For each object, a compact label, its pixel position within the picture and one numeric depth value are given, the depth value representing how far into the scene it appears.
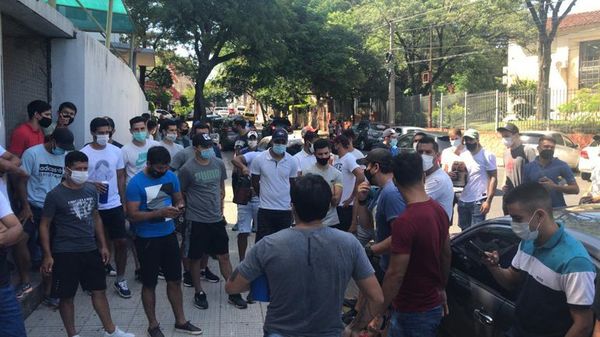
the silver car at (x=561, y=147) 17.33
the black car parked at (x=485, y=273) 3.35
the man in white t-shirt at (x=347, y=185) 6.40
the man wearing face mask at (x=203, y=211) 5.50
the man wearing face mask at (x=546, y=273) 2.50
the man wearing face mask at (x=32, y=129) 5.62
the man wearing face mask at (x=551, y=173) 6.16
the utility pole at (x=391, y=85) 29.94
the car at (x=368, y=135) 27.66
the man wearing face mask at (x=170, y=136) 7.32
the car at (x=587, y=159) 14.99
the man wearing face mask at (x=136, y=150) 6.35
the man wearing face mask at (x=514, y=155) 6.86
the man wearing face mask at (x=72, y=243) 4.29
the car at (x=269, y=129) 15.23
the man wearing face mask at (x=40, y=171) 5.21
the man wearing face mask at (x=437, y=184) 4.99
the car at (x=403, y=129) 23.56
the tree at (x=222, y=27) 23.75
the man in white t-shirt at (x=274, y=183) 6.04
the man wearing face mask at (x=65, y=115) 6.04
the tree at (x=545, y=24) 24.39
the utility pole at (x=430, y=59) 34.88
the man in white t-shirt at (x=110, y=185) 5.62
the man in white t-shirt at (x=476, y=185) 6.91
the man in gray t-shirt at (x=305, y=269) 2.57
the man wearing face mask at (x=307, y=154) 6.57
